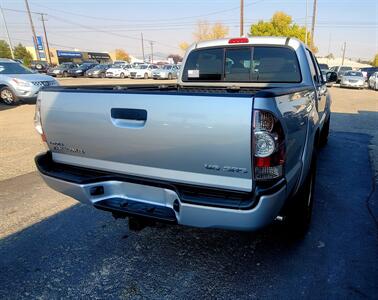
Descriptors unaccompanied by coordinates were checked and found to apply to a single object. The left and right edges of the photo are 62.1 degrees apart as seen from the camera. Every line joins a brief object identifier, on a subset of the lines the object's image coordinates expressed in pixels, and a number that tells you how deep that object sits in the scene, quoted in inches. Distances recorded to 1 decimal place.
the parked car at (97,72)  1370.6
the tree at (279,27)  2006.6
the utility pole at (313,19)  1369.3
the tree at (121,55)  4410.2
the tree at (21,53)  2967.5
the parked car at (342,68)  1203.9
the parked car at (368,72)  1043.8
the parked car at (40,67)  1599.4
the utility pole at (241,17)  1000.2
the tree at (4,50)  2955.2
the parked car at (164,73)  1237.1
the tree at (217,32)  2256.4
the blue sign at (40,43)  2359.7
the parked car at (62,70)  1457.9
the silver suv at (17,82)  484.4
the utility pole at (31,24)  1798.7
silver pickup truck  79.5
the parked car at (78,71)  1425.9
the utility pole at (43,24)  2459.0
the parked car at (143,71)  1280.8
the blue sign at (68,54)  2920.8
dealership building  2942.9
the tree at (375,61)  3294.8
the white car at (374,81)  899.7
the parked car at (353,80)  916.0
